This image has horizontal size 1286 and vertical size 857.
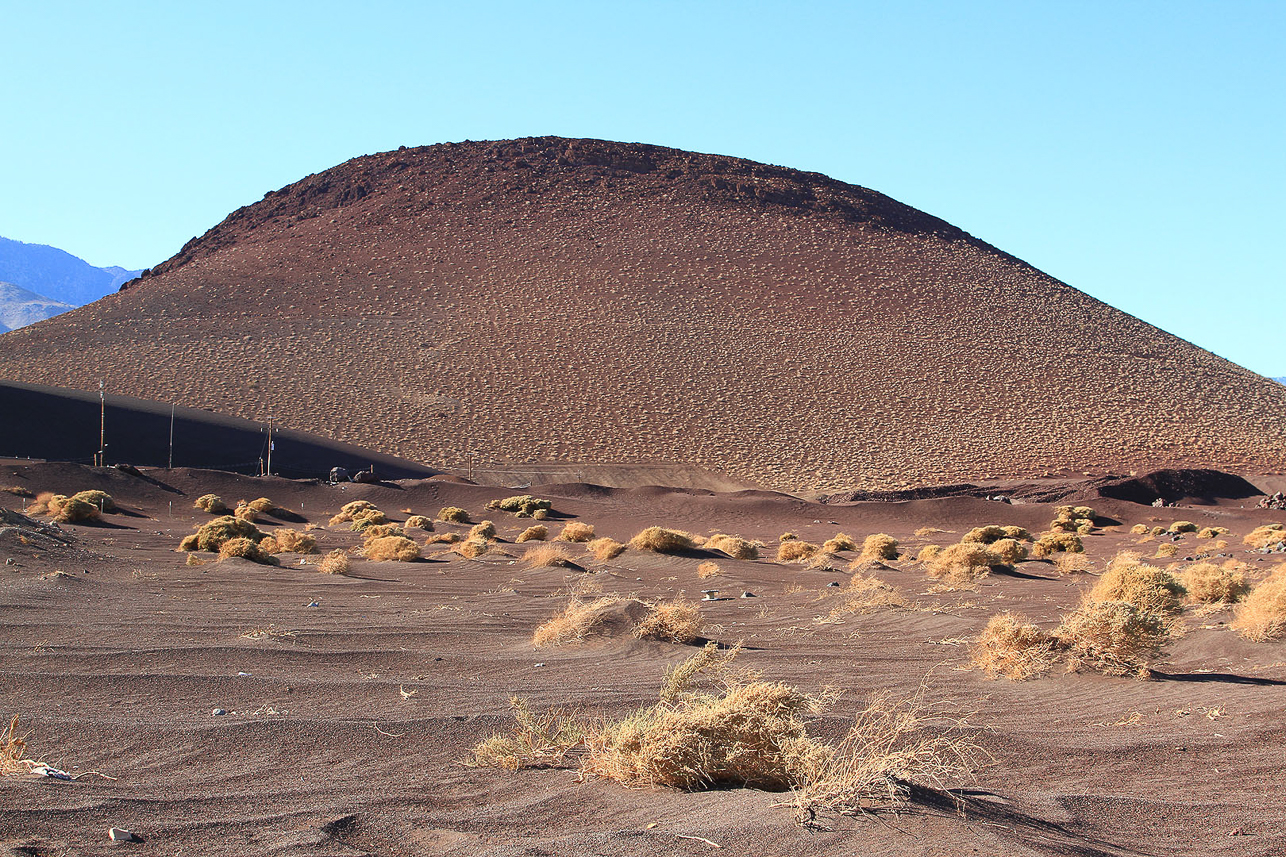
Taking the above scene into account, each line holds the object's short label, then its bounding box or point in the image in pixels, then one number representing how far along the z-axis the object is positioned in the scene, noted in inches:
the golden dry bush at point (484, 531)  837.8
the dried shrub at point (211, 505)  1120.8
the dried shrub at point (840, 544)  892.5
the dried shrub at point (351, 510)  1086.3
